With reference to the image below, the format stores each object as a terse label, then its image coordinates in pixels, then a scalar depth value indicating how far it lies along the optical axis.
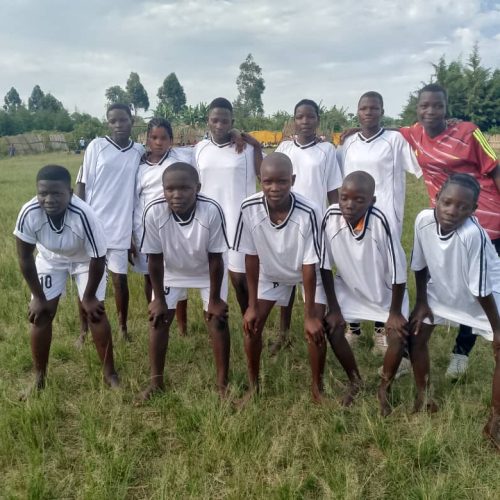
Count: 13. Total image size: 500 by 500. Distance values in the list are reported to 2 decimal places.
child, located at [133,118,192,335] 4.67
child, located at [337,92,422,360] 4.51
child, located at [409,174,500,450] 3.10
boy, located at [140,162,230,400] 3.66
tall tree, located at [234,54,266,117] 77.50
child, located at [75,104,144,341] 4.79
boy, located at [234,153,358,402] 3.48
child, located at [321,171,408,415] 3.36
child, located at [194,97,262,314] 4.62
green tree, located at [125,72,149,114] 90.94
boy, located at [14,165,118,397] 3.54
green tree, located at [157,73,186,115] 88.31
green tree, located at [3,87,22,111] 105.31
